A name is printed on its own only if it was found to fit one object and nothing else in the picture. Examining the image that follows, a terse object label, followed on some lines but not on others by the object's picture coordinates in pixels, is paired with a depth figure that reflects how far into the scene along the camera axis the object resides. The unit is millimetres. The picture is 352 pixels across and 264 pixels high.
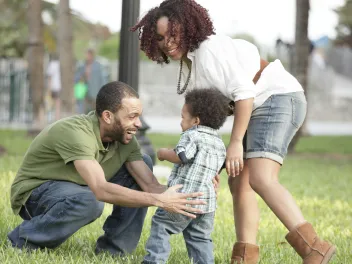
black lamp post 10825
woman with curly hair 6060
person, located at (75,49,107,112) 22358
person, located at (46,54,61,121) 27259
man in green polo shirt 6081
